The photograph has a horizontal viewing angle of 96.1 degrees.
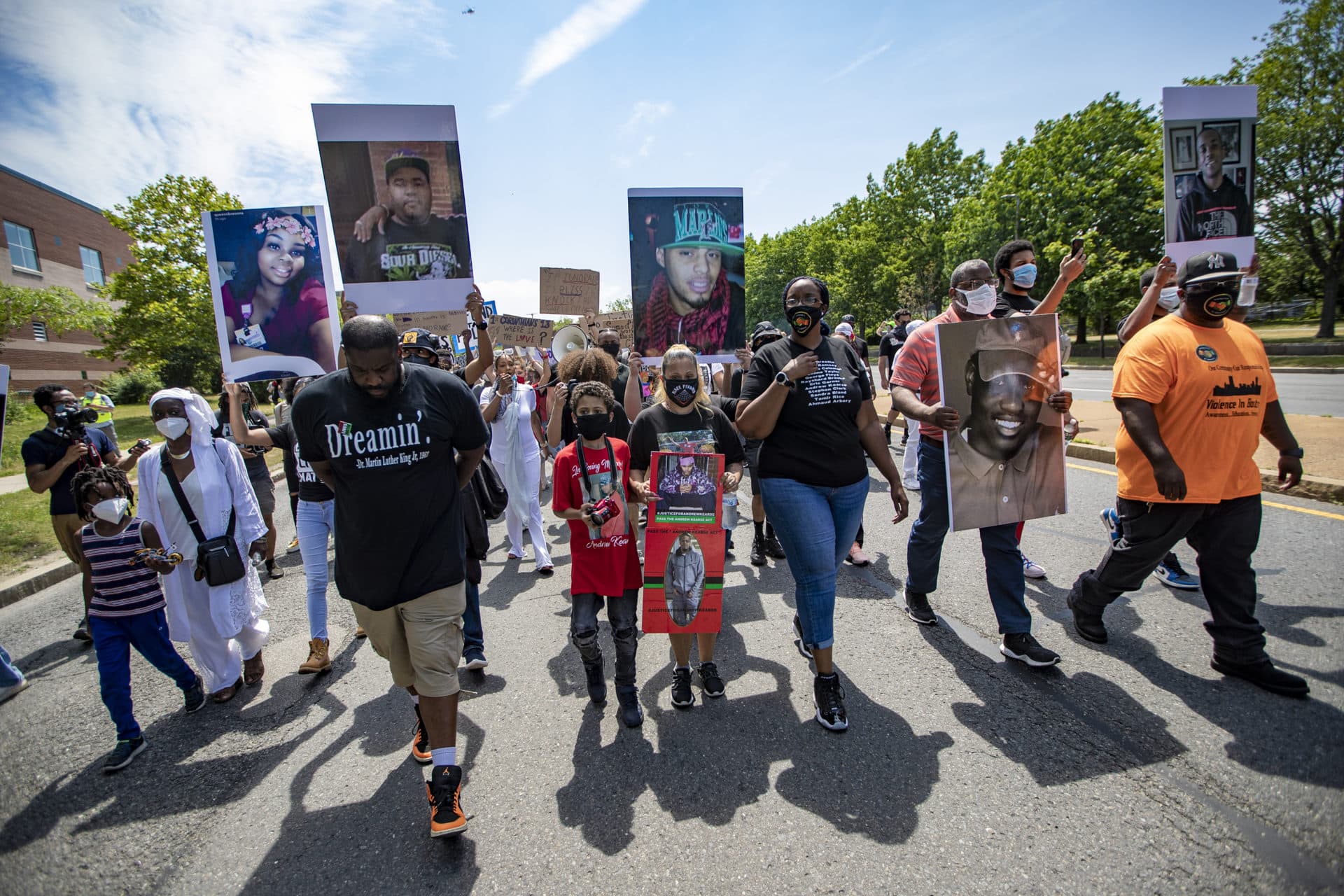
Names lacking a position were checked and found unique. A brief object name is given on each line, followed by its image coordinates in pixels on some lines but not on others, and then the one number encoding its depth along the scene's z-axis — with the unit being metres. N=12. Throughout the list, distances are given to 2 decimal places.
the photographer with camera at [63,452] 4.61
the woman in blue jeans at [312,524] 3.84
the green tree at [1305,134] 24.02
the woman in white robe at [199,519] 3.66
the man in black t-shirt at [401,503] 2.50
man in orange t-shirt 3.02
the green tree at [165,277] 19.53
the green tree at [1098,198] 27.45
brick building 30.42
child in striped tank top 3.25
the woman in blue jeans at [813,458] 3.09
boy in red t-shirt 3.21
